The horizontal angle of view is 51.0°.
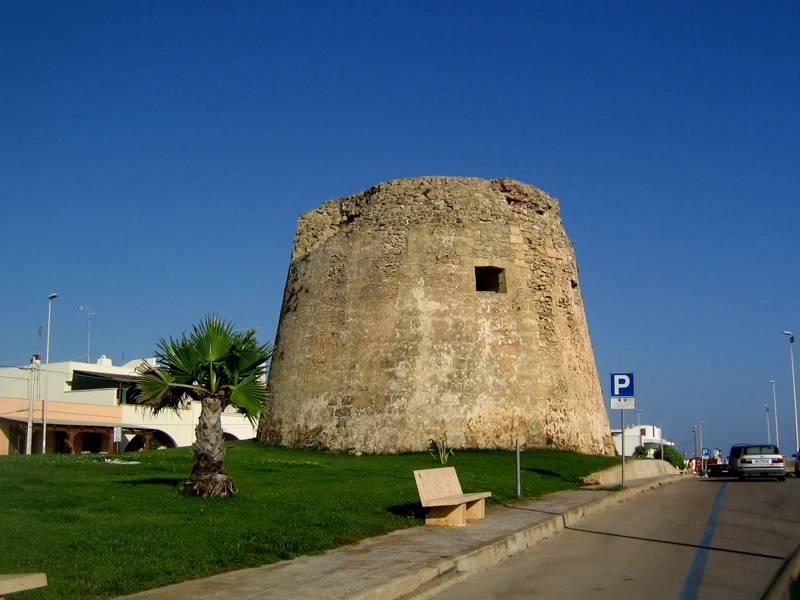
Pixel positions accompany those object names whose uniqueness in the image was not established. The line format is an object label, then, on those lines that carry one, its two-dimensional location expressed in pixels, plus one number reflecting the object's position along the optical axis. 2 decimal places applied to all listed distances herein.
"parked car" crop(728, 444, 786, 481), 25.62
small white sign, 17.59
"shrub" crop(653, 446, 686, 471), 49.16
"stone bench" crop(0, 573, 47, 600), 4.34
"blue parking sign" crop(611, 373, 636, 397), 17.70
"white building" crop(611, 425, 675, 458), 69.69
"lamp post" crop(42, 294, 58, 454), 36.25
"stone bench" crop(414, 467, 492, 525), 10.48
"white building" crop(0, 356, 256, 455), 40.31
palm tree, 12.48
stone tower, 23.41
